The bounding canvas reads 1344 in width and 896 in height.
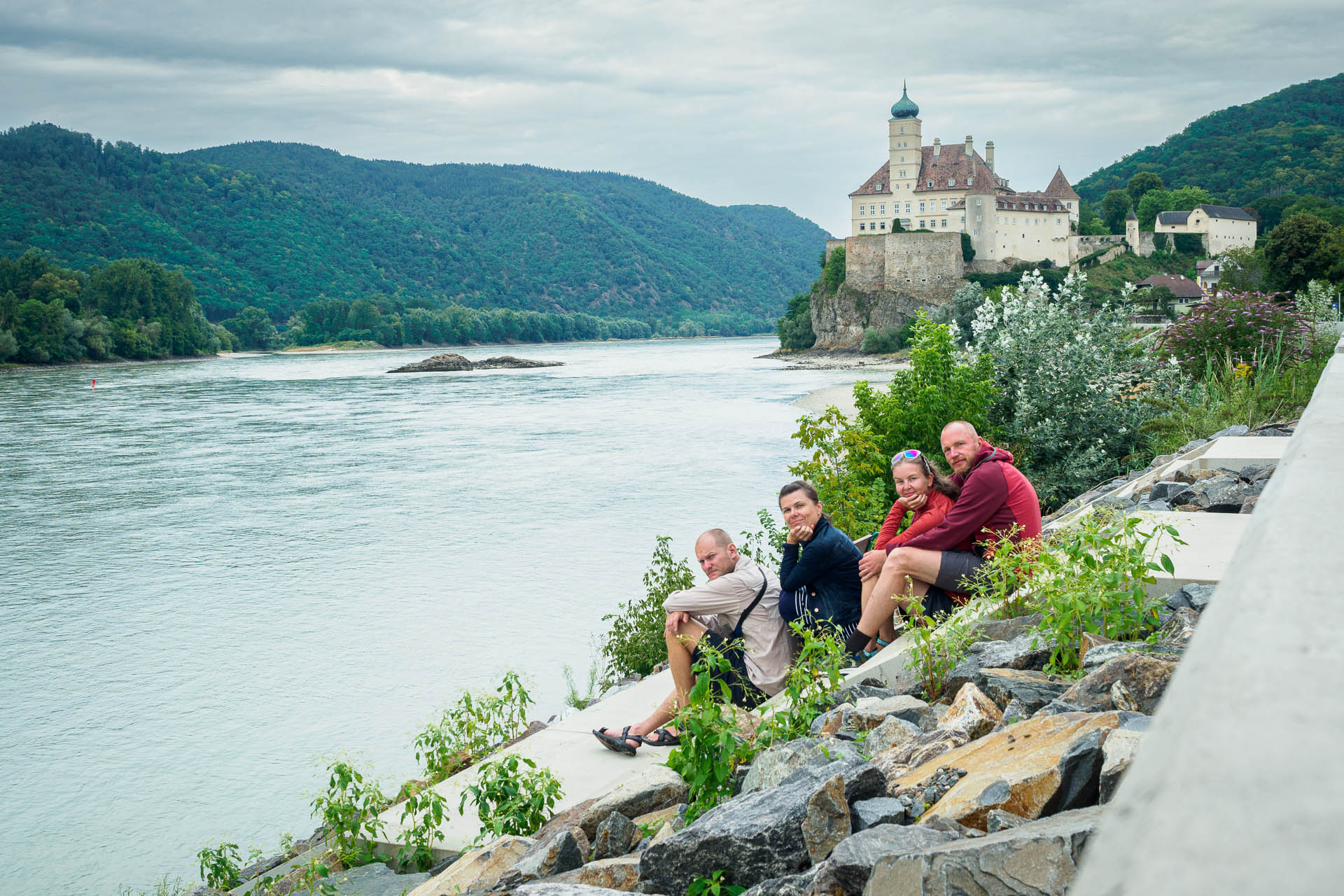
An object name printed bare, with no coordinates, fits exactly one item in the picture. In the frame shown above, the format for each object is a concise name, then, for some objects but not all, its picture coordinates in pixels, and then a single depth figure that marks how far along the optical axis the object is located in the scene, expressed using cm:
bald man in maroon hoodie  586
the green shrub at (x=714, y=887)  308
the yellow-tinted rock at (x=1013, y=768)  279
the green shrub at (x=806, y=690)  445
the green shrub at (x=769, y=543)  1046
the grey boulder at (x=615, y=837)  399
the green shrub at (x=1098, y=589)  415
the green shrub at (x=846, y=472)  1028
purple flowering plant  1330
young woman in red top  630
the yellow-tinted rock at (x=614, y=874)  344
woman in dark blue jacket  603
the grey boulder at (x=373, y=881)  474
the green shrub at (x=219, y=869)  559
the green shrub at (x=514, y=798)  491
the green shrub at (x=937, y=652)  481
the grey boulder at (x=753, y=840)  312
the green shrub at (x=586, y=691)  834
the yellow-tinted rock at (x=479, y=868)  416
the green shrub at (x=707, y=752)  398
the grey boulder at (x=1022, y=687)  404
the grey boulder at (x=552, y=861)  385
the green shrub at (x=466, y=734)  628
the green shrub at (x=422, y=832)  495
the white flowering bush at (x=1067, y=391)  1157
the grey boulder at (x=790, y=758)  367
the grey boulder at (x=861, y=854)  254
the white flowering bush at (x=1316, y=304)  1644
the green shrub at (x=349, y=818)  517
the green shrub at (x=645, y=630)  889
